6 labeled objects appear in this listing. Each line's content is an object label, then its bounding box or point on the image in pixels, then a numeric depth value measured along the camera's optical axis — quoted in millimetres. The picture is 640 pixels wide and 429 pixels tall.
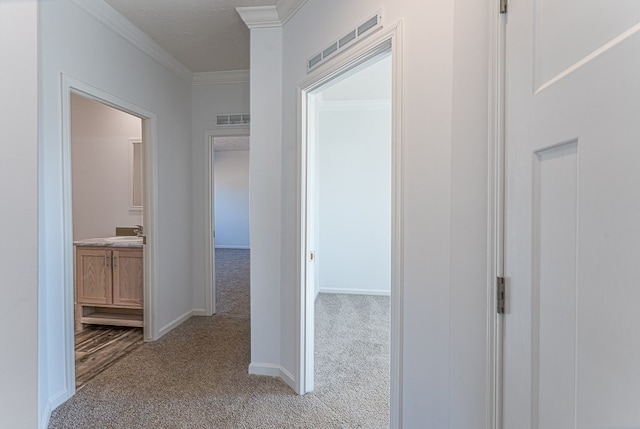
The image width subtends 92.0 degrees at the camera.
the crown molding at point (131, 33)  2398
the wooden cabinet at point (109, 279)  3311
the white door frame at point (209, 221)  3894
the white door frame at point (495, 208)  912
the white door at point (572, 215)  521
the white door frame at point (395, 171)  1368
